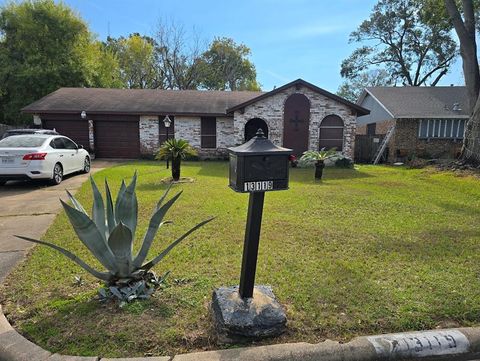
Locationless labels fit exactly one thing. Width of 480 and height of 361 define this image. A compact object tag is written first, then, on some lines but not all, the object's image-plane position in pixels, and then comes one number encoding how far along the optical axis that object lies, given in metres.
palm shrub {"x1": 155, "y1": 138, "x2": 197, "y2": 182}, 10.29
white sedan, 8.74
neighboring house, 19.38
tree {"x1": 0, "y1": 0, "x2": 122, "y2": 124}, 25.28
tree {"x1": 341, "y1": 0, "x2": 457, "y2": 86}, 32.00
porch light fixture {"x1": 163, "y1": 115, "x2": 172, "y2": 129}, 15.36
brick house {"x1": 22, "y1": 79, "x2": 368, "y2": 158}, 16.98
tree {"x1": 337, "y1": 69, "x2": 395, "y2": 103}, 46.22
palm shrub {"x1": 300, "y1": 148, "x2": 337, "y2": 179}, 11.34
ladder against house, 19.70
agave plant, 2.92
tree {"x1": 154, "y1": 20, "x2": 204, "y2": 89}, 39.06
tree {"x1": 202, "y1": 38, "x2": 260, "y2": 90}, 43.66
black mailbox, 2.60
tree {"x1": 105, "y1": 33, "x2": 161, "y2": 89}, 39.62
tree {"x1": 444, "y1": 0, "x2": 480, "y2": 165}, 14.49
